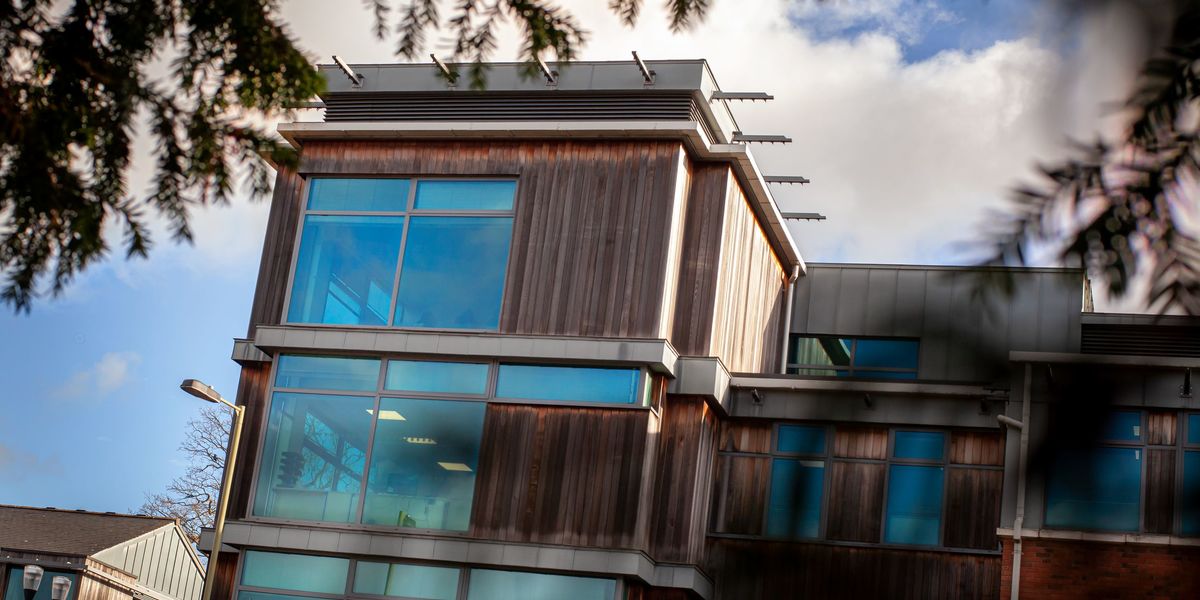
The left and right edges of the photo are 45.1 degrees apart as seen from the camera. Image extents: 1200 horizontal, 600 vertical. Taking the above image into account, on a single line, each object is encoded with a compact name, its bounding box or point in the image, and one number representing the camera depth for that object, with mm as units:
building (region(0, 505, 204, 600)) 30078
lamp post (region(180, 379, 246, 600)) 18500
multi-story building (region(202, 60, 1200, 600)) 18516
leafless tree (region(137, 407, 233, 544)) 39219
